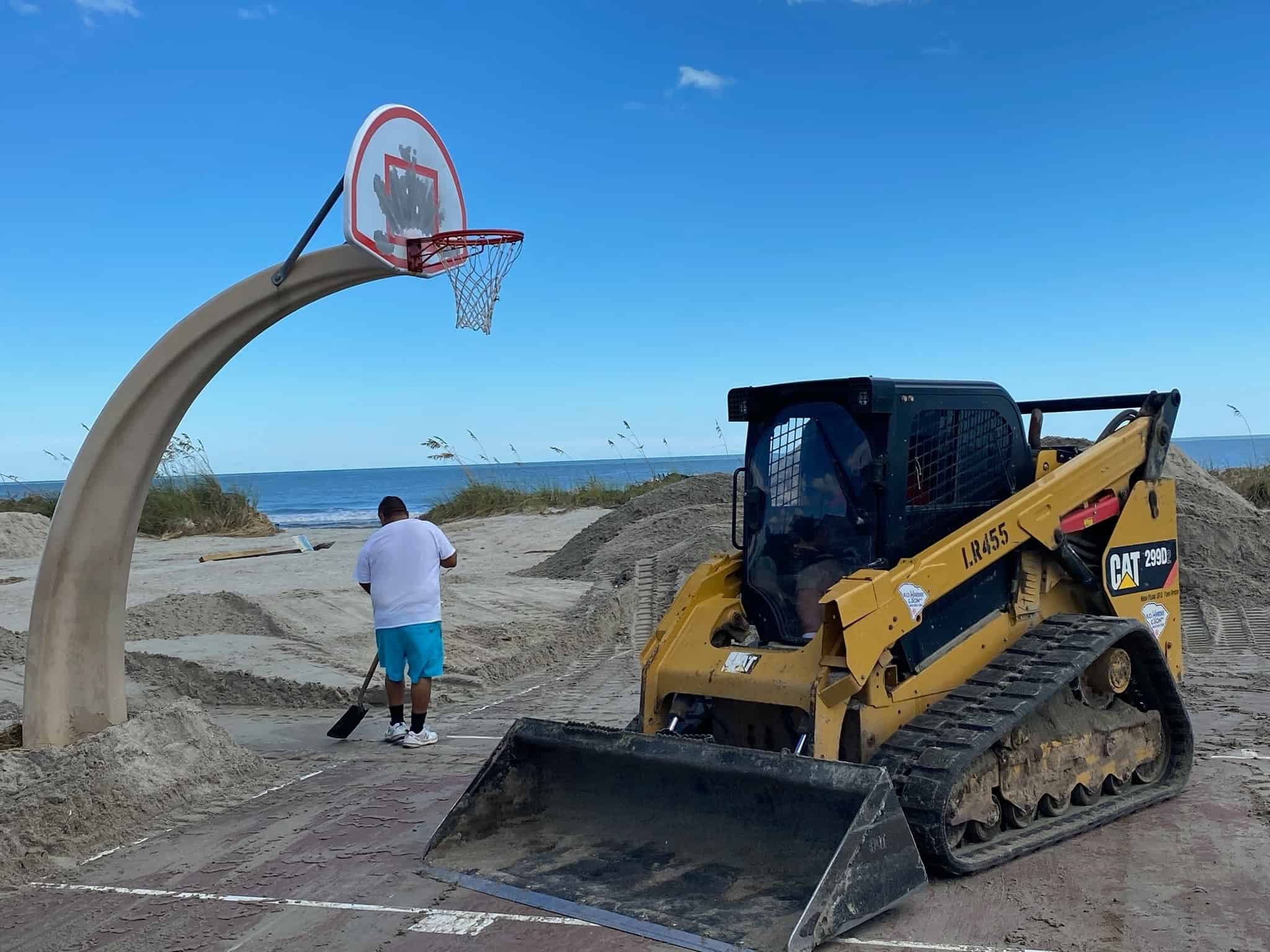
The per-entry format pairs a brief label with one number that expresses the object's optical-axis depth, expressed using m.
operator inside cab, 5.28
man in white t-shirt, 6.95
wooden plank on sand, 16.64
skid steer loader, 4.36
